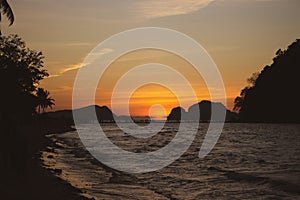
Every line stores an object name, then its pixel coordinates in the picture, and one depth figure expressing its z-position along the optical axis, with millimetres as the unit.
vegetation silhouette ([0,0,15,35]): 20641
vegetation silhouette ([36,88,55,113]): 102375
